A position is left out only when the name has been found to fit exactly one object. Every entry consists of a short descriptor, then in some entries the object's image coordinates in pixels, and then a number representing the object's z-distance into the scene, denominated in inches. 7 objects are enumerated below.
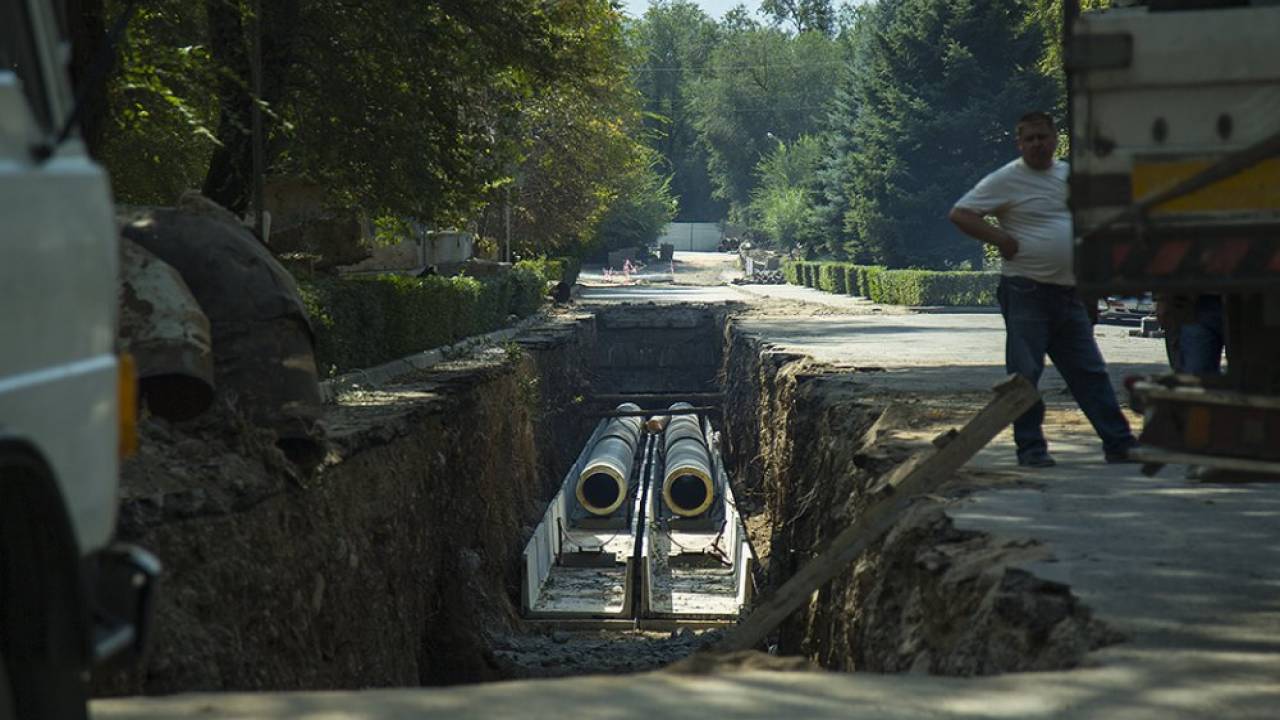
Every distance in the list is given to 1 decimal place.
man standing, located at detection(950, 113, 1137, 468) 766.5
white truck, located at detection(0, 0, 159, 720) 300.7
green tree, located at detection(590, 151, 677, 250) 7687.0
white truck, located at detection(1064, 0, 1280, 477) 458.6
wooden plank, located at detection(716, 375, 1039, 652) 601.9
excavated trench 614.5
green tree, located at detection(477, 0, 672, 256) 3614.7
